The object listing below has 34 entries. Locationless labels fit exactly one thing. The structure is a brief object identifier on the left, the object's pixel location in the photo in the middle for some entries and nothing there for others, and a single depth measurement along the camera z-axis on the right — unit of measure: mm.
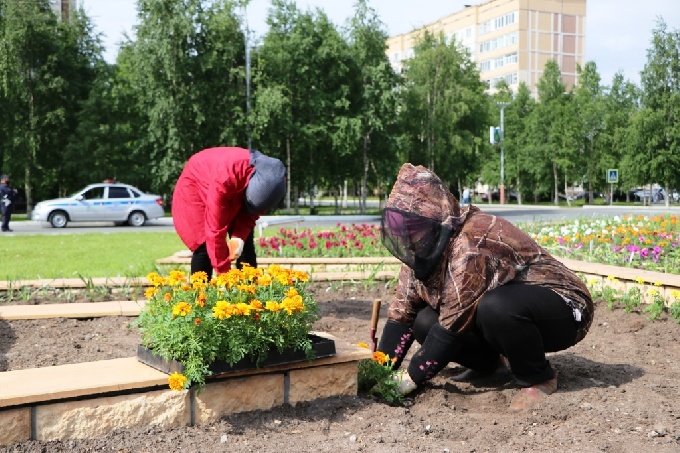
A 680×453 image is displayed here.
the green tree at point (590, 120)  44344
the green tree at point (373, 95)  29906
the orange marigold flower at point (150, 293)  3035
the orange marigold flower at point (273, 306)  2812
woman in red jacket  4207
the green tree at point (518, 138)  50688
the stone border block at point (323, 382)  3080
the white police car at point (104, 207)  21984
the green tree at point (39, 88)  27344
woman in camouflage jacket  3084
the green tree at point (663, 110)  37719
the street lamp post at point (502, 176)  45538
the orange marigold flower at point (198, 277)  3055
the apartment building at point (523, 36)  75500
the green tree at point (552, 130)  44938
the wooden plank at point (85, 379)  2541
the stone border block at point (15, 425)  2500
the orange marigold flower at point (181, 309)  2691
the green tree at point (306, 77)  28859
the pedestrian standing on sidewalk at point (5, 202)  19078
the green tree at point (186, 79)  26656
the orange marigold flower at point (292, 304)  2832
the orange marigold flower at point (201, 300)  2797
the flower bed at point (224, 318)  2740
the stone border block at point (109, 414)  2586
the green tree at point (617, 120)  41562
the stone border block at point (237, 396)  2861
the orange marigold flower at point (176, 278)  3039
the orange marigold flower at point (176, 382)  2676
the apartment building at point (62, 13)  30091
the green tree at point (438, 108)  37125
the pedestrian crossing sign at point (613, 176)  39419
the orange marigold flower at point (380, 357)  3381
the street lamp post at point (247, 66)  27516
